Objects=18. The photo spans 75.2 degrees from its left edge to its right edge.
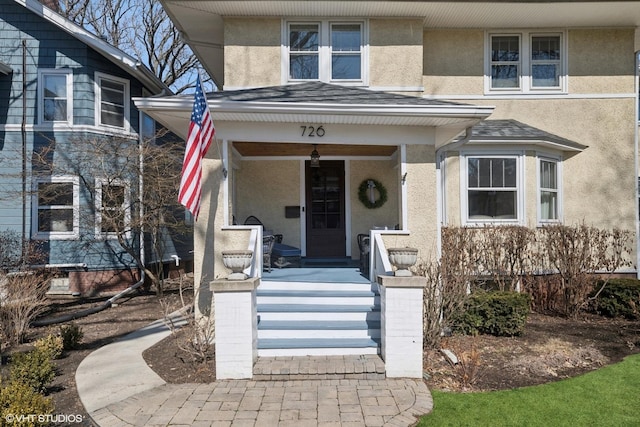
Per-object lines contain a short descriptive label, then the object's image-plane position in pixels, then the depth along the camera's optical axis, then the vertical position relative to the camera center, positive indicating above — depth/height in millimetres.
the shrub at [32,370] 4699 -1734
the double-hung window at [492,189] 9508 +750
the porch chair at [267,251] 7645 -561
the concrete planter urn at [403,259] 5246 -479
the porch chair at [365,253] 7648 -610
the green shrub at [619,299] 7954 -1496
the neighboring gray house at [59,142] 10938 +2080
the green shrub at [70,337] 6500 -1851
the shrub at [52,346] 5834 -1805
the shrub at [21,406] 3416 -1614
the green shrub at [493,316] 6703 -1532
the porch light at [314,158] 8109 +1234
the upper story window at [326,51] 9086 +3722
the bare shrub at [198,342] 5551 -1675
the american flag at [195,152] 5543 +911
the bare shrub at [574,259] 7980 -732
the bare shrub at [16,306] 6611 -1393
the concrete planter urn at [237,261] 5168 -513
